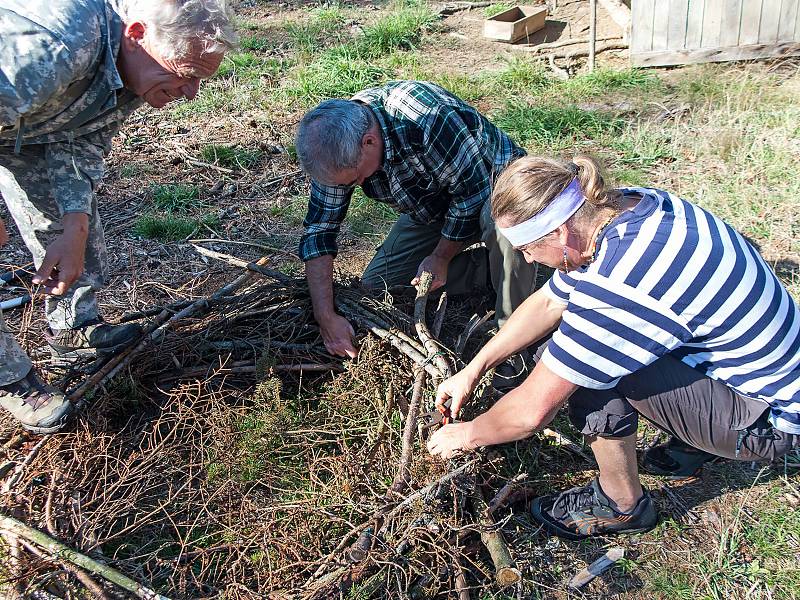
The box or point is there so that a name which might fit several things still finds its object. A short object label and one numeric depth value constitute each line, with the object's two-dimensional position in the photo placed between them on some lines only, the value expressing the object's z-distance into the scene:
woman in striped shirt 1.93
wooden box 6.93
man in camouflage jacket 2.25
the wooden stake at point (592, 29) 6.02
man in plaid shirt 2.71
